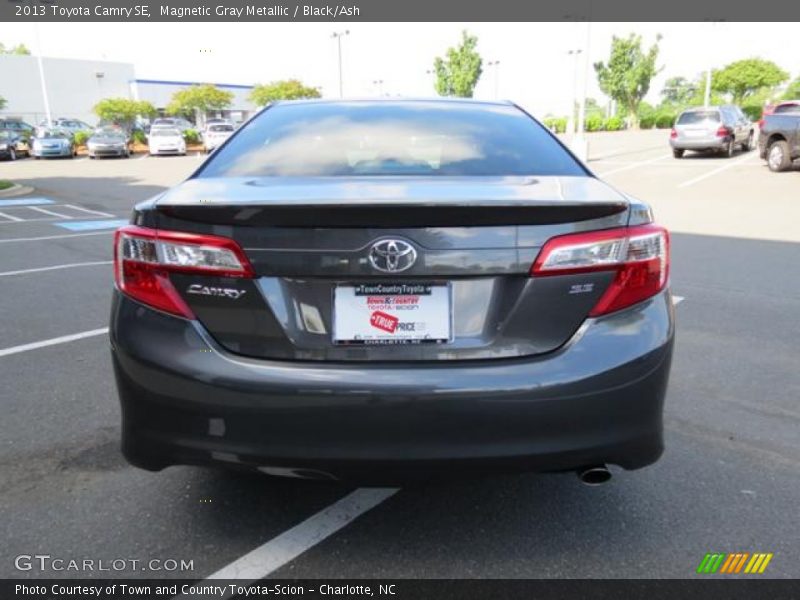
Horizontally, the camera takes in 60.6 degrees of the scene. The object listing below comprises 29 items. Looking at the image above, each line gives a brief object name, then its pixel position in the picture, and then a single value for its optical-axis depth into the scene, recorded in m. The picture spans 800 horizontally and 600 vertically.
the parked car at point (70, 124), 41.74
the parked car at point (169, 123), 32.83
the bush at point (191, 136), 38.09
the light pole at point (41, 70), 36.59
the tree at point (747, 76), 69.31
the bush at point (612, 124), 55.53
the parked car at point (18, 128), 31.42
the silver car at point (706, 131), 23.05
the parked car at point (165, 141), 31.91
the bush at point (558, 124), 55.88
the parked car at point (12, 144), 28.70
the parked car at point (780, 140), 17.52
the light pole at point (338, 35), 45.94
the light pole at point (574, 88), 22.80
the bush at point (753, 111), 58.55
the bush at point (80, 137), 34.19
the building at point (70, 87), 55.09
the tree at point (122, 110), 46.72
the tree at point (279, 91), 57.00
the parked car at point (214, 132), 33.31
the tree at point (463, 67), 62.62
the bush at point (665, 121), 59.03
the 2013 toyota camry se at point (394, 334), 2.07
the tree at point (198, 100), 52.06
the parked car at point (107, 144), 30.16
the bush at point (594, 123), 54.50
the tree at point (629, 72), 60.22
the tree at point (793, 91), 68.62
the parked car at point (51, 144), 30.03
